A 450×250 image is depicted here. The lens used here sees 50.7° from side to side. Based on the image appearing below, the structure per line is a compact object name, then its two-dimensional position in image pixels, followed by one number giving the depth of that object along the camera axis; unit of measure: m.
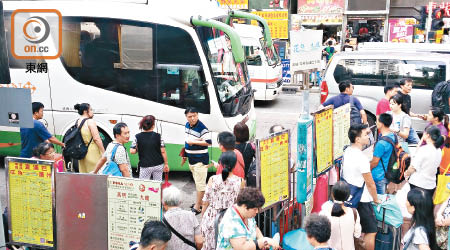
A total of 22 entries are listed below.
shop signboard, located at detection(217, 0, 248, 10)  23.84
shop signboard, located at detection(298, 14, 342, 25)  22.33
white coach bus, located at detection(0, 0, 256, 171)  8.00
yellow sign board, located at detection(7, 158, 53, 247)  4.56
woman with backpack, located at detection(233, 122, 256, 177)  6.01
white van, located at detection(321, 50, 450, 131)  11.11
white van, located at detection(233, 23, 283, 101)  15.05
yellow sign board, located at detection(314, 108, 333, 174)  6.00
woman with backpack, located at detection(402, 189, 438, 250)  4.34
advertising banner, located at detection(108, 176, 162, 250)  4.26
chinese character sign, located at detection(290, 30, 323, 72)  7.05
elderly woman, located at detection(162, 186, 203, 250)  4.30
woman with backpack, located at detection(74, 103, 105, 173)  7.02
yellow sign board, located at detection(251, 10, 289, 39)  22.88
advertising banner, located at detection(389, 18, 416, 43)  21.47
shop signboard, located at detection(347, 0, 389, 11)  21.66
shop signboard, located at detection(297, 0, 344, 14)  22.14
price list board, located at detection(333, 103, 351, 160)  6.61
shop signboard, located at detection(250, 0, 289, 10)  22.91
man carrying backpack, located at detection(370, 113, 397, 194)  5.96
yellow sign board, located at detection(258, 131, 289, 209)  5.13
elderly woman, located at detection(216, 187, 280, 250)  4.00
